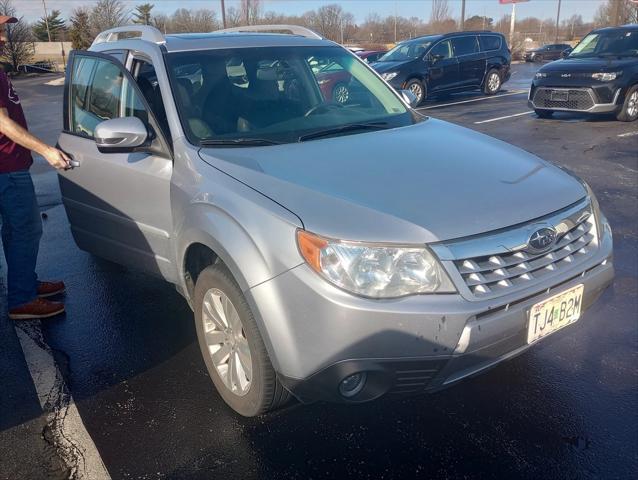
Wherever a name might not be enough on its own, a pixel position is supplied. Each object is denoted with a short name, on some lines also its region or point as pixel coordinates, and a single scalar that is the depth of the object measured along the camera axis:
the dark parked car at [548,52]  31.61
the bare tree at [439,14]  66.06
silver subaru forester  2.24
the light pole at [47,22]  57.93
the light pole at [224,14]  32.09
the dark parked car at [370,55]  20.32
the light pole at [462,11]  35.12
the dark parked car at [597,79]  10.37
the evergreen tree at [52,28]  61.41
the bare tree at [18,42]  37.25
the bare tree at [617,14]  25.18
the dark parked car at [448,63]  14.76
